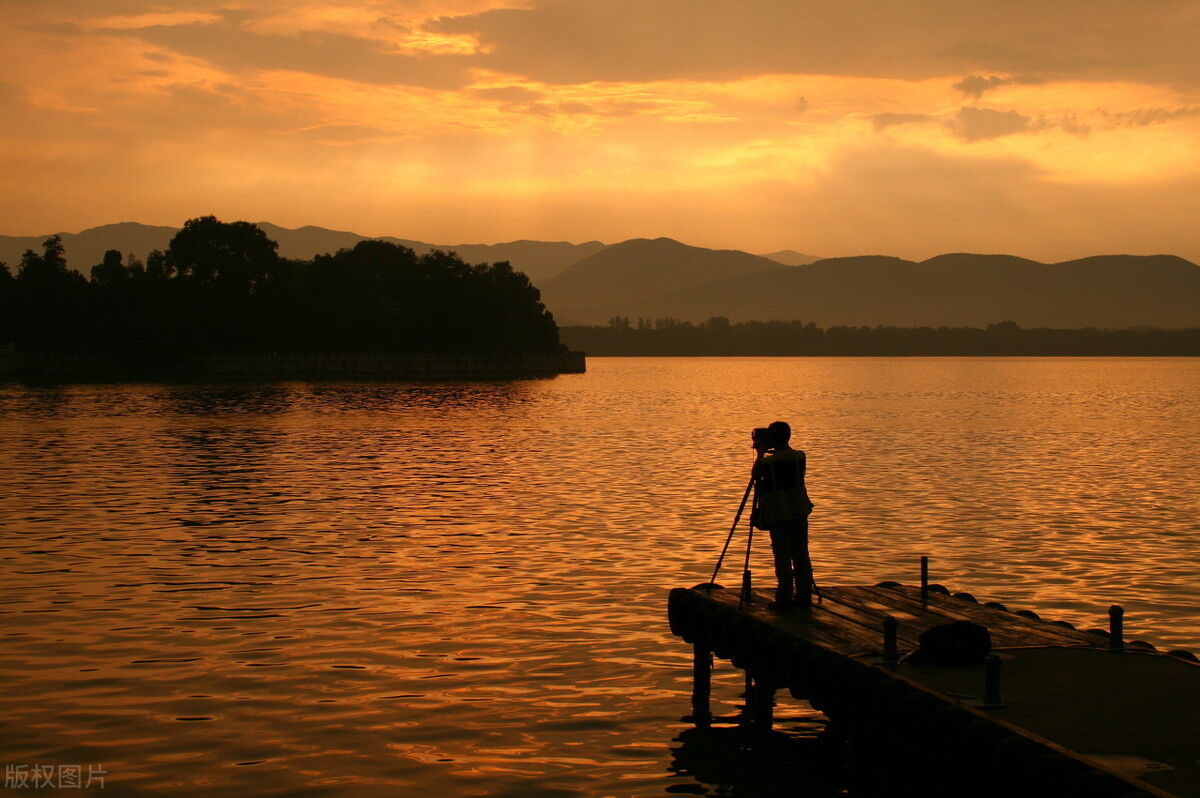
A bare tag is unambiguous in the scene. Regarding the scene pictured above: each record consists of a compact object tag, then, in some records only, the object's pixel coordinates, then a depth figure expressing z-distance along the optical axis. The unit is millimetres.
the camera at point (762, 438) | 16828
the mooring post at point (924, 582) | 18234
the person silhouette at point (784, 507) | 16969
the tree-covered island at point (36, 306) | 198875
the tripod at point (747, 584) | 17177
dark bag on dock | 14023
